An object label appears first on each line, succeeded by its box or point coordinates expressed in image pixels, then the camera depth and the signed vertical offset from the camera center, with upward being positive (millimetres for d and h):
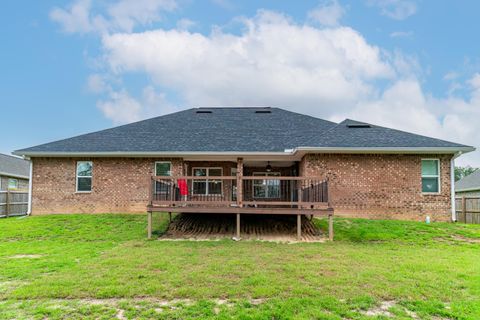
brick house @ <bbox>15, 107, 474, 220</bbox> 12175 +769
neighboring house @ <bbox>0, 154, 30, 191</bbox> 20359 +554
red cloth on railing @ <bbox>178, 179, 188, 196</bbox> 11737 -124
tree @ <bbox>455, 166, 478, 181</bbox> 59506 +2616
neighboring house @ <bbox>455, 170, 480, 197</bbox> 22719 -55
